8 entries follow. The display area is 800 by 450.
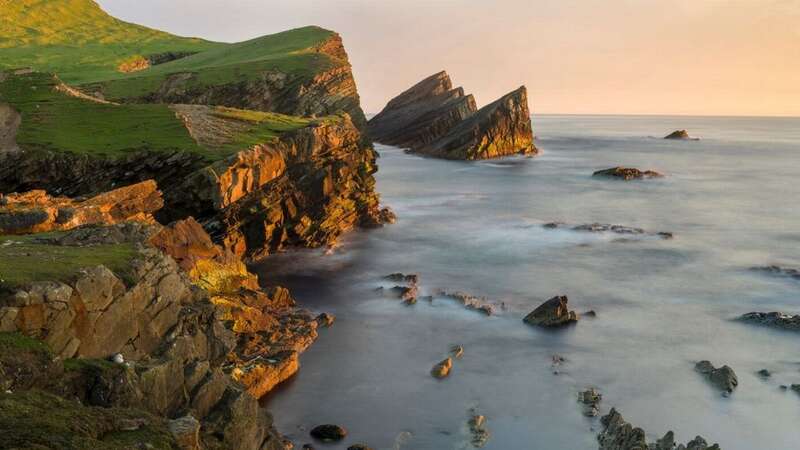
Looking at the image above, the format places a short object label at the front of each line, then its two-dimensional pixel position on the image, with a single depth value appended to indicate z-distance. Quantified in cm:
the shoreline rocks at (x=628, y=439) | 2356
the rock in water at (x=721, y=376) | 3052
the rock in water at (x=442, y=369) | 3193
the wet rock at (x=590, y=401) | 2806
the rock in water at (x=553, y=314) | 3869
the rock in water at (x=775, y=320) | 3834
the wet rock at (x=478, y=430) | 2588
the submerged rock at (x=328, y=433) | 2611
